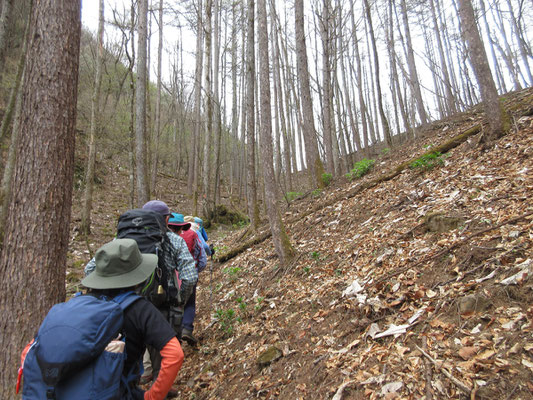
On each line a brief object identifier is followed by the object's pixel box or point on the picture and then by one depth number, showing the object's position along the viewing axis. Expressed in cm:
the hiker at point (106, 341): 152
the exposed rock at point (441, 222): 364
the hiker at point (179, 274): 317
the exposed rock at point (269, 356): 314
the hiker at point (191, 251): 409
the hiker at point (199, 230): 477
